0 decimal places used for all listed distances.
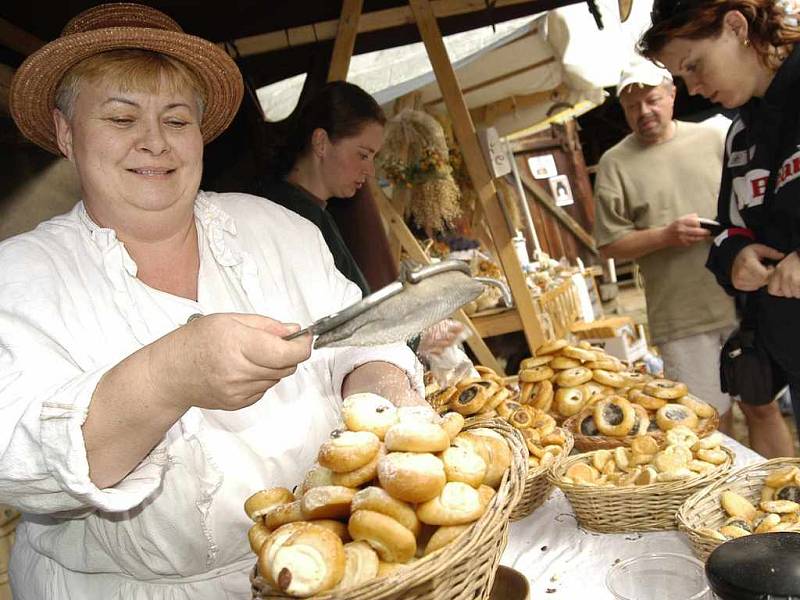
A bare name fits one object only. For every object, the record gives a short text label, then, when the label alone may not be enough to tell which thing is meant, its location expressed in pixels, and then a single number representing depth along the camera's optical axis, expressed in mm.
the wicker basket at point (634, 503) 1713
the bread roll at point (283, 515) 1116
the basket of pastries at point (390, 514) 960
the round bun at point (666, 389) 2314
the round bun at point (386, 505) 1045
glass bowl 1265
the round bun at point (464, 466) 1128
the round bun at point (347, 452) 1132
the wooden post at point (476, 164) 3645
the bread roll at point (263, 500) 1186
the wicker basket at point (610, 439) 2150
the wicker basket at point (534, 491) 1962
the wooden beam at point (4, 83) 2444
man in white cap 3652
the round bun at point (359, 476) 1137
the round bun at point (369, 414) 1218
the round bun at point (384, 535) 1013
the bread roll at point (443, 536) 1044
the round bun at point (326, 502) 1088
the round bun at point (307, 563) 939
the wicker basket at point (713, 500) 1488
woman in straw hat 1164
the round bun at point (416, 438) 1104
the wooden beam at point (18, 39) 2592
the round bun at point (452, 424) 1222
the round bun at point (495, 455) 1221
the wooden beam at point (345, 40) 3441
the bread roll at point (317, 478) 1180
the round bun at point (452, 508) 1056
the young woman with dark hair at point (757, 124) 2357
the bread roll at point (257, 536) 1112
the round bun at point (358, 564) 978
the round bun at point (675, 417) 2184
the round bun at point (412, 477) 1049
